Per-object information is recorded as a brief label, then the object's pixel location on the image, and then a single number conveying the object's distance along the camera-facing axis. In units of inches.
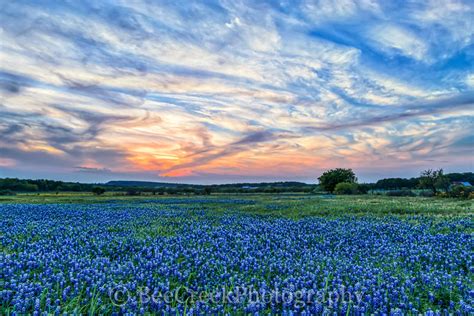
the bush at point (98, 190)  2920.8
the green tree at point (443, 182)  2463.1
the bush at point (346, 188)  3495.1
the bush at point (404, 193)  2620.6
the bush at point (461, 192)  1750.7
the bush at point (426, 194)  2364.7
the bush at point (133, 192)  2833.4
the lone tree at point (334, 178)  4259.4
